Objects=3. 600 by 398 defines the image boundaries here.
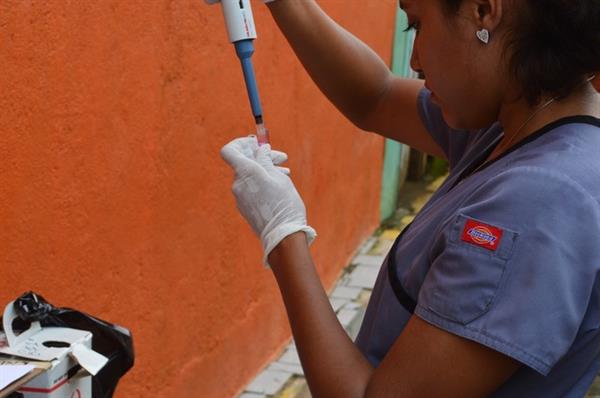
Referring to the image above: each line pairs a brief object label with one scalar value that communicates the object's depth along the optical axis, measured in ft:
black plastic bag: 4.67
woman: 3.91
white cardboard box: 4.16
